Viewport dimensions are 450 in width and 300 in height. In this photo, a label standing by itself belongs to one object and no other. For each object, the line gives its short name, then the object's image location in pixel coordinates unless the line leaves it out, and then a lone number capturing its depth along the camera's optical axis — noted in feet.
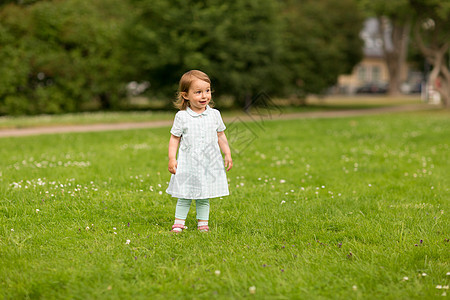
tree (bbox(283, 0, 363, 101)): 83.97
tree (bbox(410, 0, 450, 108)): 69.87
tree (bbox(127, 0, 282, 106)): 65.92
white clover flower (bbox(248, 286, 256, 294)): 10.65
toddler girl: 14.98
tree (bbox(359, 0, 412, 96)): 70.69
